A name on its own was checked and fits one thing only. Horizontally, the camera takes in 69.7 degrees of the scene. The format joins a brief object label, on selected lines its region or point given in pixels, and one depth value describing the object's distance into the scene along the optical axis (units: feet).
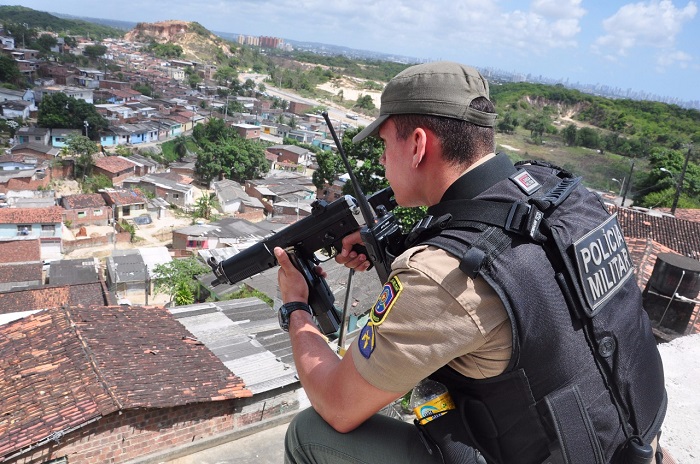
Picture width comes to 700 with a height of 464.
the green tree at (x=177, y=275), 47.91
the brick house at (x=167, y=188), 87.30
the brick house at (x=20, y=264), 50.37
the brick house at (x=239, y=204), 84.28
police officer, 3.98
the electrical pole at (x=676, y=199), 51.37
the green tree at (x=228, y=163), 98.43
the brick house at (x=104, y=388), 14.10
